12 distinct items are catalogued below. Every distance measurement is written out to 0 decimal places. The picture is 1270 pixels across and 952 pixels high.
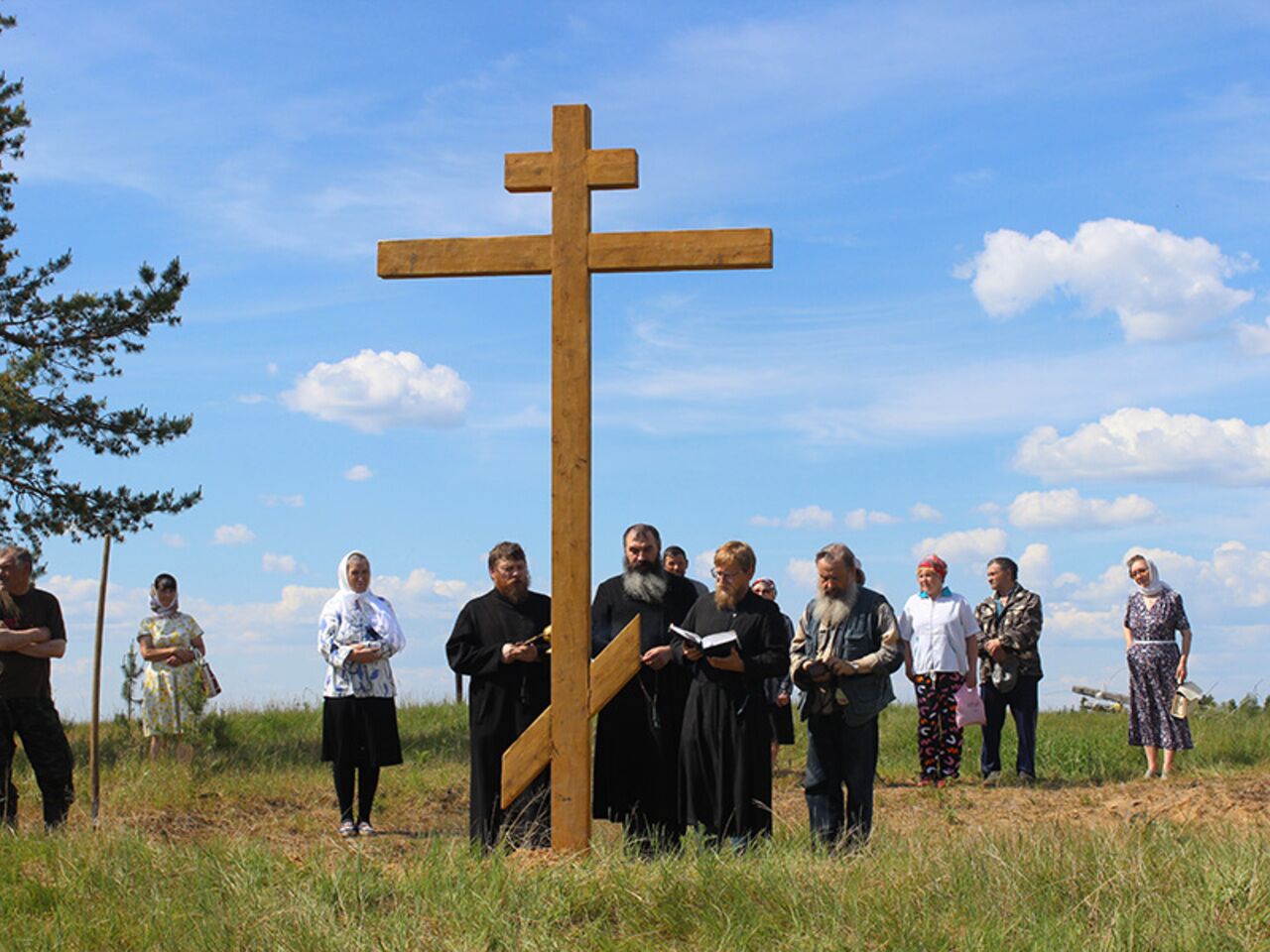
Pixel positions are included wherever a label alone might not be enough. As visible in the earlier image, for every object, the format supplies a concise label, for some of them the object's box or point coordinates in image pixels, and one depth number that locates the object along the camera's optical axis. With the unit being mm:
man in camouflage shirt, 13594
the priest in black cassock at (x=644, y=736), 8812
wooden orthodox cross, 7660
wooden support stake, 11402
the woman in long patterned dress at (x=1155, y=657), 13461
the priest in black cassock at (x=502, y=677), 8656
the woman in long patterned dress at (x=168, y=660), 14039
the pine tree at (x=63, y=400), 17000
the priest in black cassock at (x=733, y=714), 8250
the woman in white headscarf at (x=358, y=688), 10836
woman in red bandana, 12758
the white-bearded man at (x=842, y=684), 8523
